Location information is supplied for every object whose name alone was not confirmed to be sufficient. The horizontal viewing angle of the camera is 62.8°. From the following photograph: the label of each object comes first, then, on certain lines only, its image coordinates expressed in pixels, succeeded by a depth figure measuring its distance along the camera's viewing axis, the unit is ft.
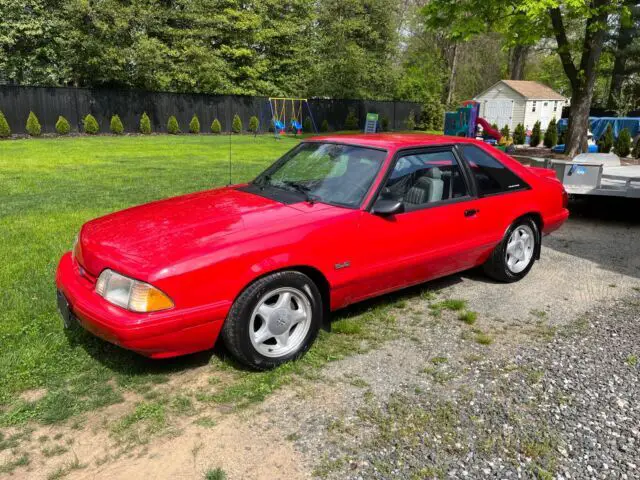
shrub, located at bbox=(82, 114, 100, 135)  83.30
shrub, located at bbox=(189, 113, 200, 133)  94.53
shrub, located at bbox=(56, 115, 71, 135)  80.07
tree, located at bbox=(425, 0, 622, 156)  43.11
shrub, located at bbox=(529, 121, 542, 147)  76.18
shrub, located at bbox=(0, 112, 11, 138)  72.23
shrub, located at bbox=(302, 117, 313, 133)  106.01
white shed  136.56
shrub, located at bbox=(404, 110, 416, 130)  119.74
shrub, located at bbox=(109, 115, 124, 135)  86.02
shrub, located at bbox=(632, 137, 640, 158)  54.75
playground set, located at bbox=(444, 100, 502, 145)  76.43
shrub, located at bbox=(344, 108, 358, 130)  111.24
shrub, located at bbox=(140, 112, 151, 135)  89.51
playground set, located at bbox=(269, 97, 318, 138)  98.79
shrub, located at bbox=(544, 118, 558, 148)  70.18
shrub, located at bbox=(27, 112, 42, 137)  76.48
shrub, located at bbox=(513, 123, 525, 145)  80.48
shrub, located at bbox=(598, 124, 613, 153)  54.29
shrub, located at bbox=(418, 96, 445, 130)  120.98
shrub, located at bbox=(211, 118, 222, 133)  96.03
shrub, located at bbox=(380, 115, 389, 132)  112.78
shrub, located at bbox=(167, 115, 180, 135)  91.71
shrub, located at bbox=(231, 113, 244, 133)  97.81
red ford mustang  10.05
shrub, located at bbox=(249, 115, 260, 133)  99.95
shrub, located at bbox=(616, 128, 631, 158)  54.54
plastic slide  76.54
